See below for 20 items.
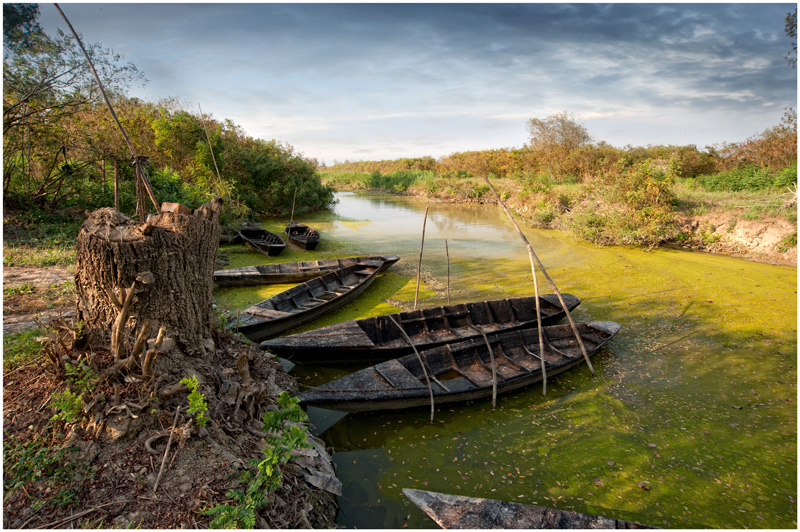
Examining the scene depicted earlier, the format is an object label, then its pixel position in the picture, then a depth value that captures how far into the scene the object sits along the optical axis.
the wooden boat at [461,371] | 4.61
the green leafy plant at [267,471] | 2.42
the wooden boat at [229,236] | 13.85
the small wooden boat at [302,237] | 13.14
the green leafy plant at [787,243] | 11.71
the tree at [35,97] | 9.15
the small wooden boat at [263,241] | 11.90
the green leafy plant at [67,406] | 2.63
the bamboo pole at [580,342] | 5.82
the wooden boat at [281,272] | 8.99
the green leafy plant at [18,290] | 6.24
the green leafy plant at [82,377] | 2.76
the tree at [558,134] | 31.38
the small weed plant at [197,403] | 2.76
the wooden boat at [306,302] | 6.27
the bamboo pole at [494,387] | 5.02
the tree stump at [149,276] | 2.80
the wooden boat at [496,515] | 3.05
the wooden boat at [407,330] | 5.57
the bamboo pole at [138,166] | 3.69
